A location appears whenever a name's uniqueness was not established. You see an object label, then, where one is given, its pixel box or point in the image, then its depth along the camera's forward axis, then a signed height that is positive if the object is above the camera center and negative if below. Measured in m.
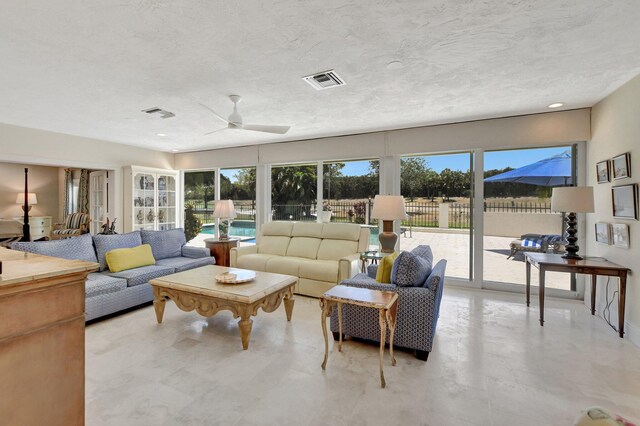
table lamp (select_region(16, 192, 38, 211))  6.82 +0.31
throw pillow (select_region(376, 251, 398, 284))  2.67 -0.54
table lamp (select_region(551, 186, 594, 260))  3.08 +0.08
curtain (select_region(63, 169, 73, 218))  7.43 +0.51
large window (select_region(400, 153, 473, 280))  4.49 +0.08
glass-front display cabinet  5.80 +0.29
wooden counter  1.09 -0.52
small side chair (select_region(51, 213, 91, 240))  6.36 -0.31
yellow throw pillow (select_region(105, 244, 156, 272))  3.61 -0.59
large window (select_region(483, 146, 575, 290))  4.02 +0.02
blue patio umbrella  3.97 +0.54
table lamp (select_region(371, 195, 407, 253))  3.58 +0.01
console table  2.77 -0.57
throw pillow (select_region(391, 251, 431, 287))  2.45 -0.50
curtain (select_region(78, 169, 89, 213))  6.54 +0.46
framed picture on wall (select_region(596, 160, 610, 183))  3.20 +0.45
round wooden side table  4.95 -0.63
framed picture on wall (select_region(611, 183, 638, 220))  2.73 +0.10
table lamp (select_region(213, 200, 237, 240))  5.14 +0.01
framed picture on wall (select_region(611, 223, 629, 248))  2.84 -0.23
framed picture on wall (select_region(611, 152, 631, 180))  2.82 +0.45
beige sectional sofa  3.96 -0.64
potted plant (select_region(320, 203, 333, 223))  5.41 -0.02
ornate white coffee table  2.61 -0.79
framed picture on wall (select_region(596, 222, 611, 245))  3.14 -0.24
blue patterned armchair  2.37 -0.88
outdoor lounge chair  4.02 -0.45
